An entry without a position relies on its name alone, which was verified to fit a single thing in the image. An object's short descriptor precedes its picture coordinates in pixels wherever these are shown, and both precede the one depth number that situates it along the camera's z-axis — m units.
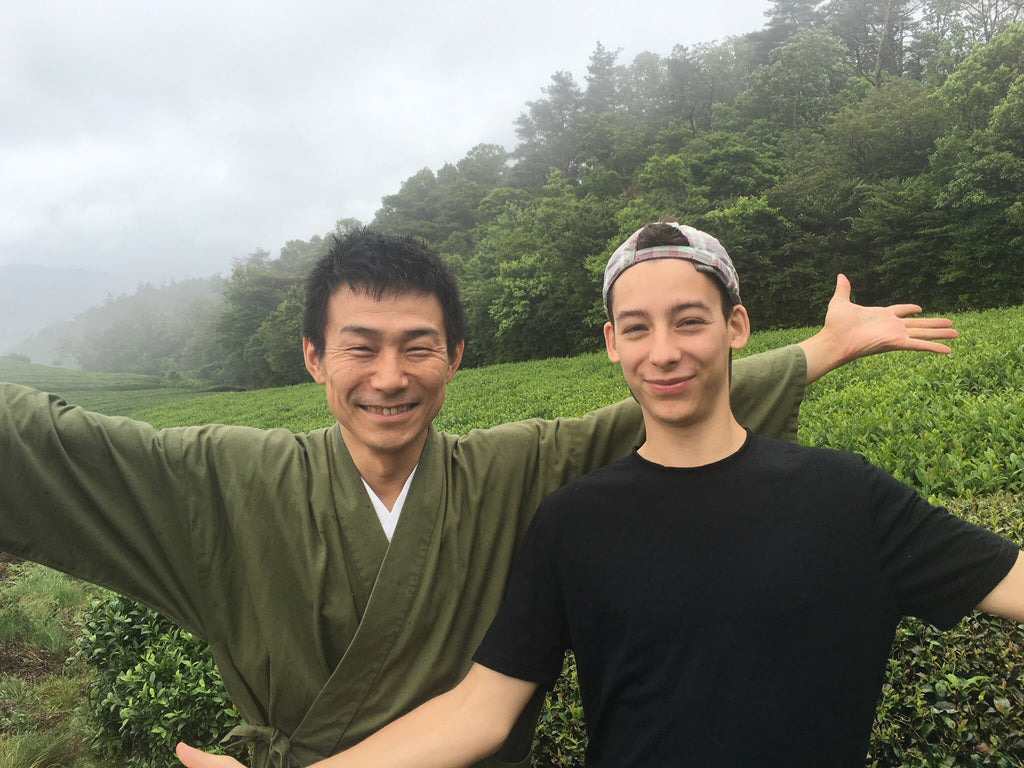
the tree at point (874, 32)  33.12
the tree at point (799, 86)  29.80
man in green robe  1.47
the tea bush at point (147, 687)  3.22
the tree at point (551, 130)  42.38
